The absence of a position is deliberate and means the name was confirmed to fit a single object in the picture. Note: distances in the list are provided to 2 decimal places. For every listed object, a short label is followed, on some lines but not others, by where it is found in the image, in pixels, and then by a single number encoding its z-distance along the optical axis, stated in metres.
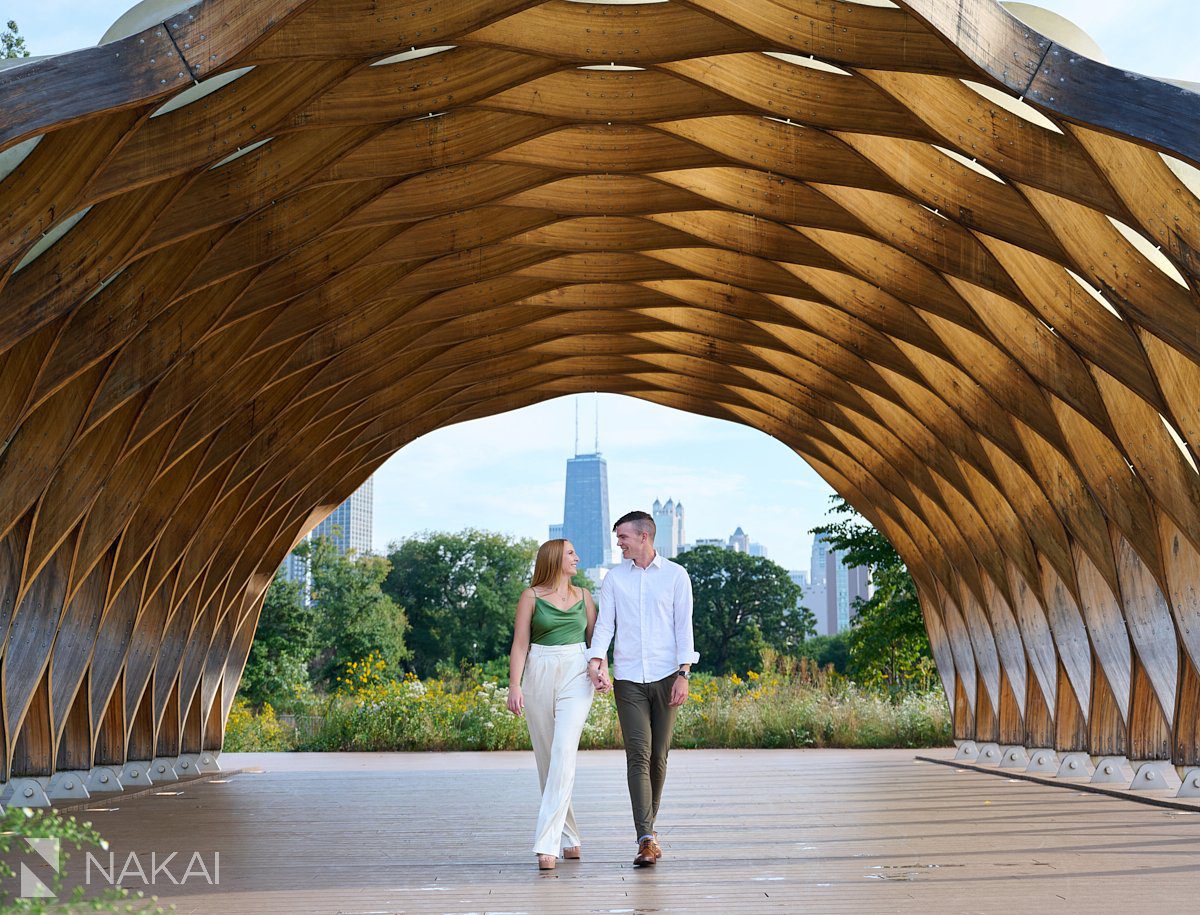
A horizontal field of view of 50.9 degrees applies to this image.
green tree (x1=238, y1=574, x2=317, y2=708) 49.38
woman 10.10
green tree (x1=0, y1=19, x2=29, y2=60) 40.44
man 10.10
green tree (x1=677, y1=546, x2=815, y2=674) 84.75
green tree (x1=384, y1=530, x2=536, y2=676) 77.38
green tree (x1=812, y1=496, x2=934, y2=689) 40.12
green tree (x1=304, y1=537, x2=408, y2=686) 61.00
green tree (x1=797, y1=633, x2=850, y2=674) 86.31
